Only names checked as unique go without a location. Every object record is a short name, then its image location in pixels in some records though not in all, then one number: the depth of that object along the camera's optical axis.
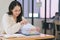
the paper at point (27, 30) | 2.85
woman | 3.07
